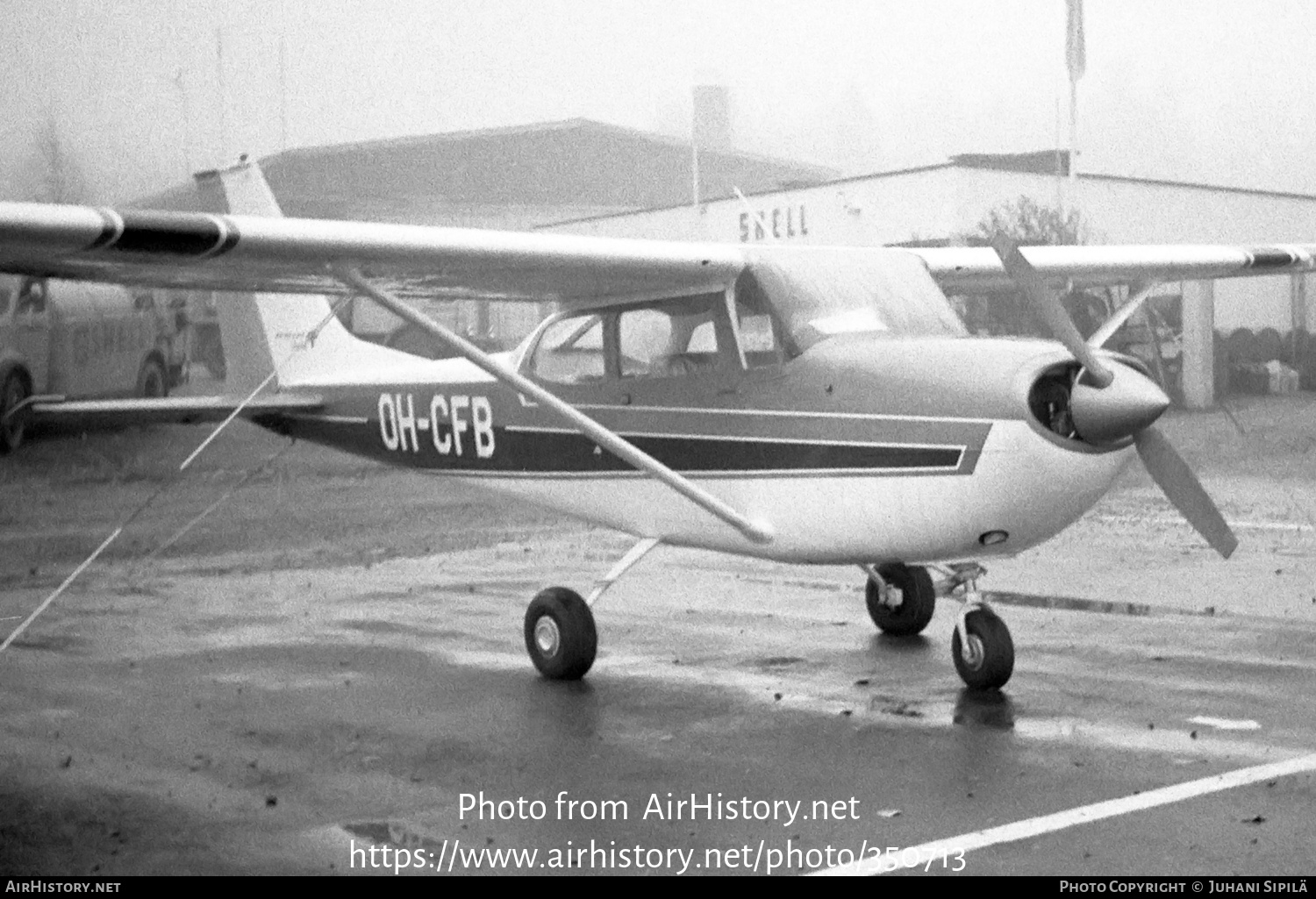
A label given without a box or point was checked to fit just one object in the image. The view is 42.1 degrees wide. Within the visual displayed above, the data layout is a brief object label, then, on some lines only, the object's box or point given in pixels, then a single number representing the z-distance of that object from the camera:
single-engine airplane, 7.32
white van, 19.03
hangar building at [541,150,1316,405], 32.78
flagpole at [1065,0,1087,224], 38.28
